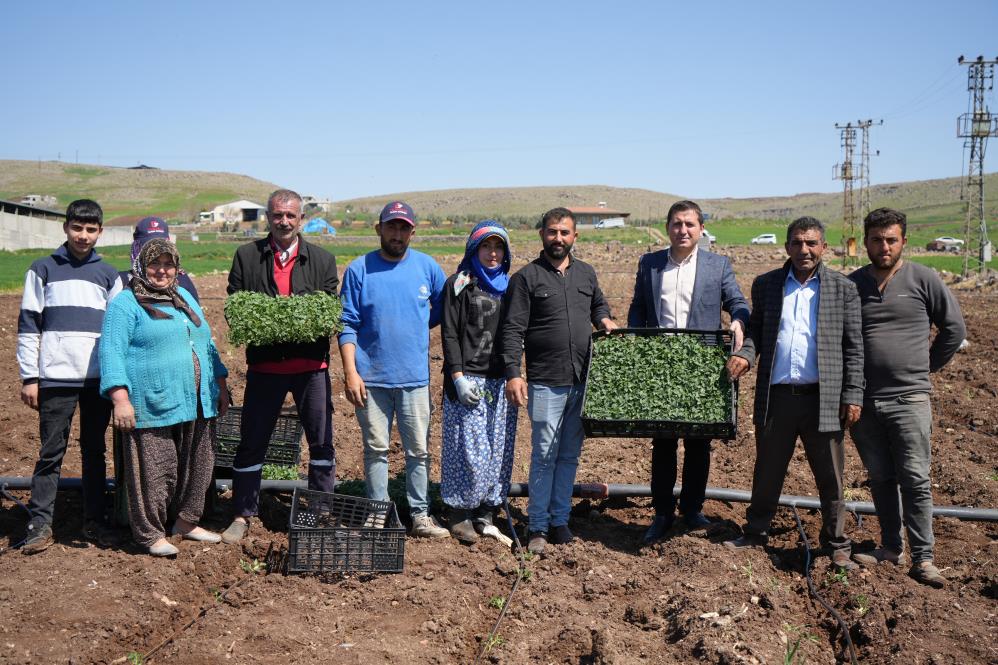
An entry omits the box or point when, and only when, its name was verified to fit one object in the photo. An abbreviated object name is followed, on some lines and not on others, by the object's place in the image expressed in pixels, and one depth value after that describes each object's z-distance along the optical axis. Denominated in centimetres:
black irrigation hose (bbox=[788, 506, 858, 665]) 456
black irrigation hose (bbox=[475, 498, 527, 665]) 462
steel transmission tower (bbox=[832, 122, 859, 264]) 4588
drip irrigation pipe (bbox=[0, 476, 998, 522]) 637
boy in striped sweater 562
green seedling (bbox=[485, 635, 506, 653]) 464
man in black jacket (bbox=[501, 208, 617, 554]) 570
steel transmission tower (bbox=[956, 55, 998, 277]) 3459
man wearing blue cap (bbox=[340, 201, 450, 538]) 580
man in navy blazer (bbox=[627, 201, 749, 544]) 573
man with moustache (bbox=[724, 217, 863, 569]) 533
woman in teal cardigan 539
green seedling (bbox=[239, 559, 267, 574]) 555
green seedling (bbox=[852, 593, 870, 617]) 493
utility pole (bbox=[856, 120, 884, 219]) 4566
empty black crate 525
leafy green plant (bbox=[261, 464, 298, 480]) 711
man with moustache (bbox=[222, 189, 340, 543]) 573
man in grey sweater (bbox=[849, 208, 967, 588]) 529
